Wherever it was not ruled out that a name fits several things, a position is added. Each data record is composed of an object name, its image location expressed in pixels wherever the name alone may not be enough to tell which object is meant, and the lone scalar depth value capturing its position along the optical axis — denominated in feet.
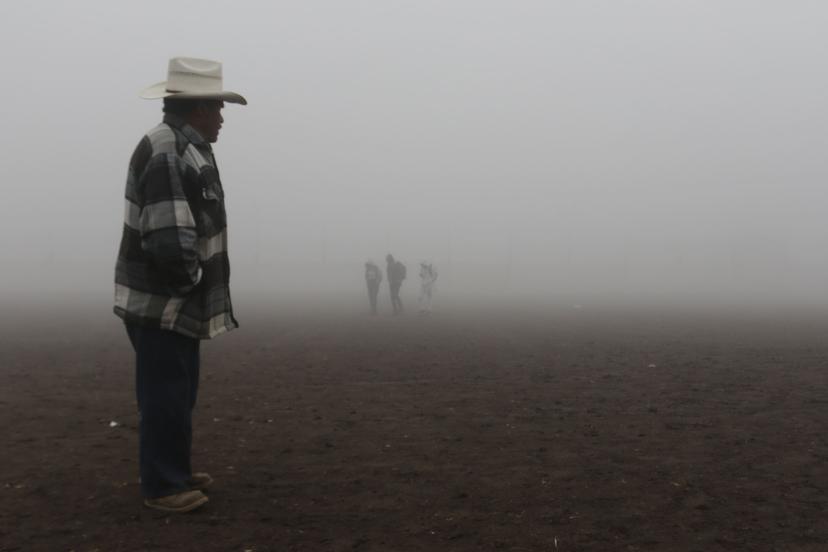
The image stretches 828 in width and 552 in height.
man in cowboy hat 14.06
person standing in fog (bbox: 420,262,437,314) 98.92
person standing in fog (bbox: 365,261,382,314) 98.94
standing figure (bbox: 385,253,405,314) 97.45
